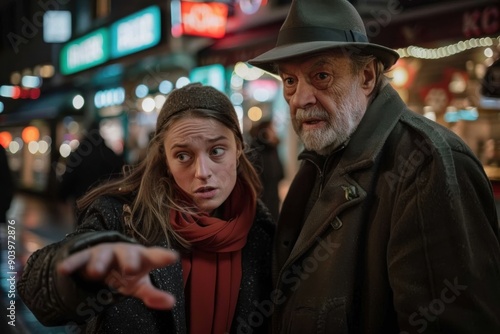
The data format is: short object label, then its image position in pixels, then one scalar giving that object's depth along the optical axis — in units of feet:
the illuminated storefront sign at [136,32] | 26.66
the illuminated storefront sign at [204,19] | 29.14
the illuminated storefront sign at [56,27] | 46.16
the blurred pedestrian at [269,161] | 22.10
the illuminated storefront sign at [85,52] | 32.22
